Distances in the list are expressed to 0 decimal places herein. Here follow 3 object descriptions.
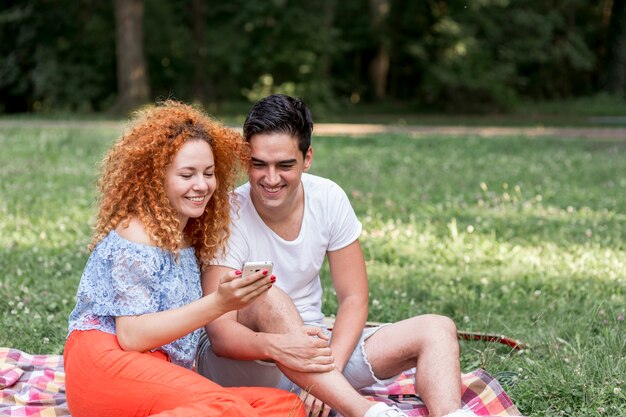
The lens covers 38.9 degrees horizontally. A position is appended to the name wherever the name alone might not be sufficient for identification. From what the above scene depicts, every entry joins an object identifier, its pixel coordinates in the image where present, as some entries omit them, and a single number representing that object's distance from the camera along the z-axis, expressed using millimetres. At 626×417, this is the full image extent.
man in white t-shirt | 3510
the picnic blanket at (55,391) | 3838
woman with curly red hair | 3191
